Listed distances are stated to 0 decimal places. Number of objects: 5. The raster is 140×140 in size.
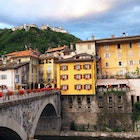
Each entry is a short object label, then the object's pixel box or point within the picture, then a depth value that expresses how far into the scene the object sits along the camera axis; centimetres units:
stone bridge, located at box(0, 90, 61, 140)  2111
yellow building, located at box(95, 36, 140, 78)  5759
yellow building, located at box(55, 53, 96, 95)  5091
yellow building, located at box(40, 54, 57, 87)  6594
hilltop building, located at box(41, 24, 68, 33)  13892
